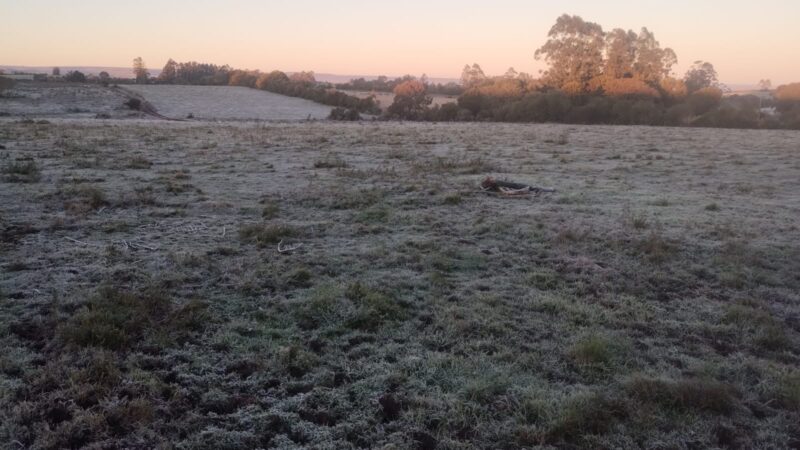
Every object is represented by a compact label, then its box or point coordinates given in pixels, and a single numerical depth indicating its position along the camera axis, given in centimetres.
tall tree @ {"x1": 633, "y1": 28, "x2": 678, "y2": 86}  5058
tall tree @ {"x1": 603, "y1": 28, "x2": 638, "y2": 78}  4934
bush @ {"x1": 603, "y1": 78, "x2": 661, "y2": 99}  4462
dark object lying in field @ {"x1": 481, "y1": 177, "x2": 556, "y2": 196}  1139
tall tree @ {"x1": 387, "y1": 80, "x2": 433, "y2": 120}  4650
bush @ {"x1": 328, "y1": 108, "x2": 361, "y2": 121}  4291
